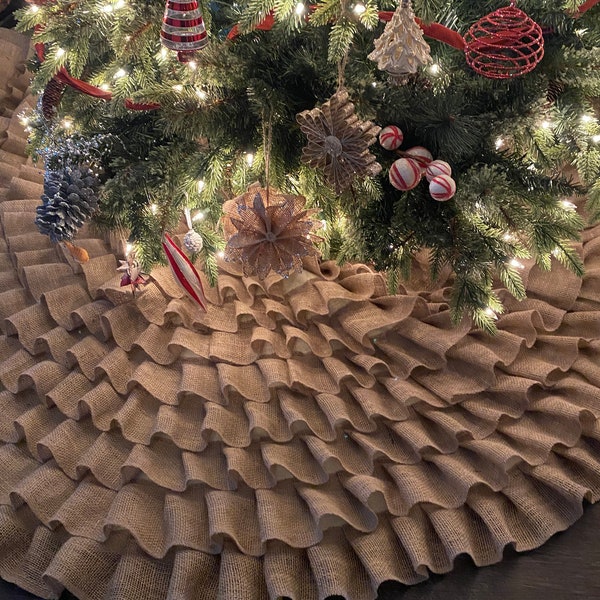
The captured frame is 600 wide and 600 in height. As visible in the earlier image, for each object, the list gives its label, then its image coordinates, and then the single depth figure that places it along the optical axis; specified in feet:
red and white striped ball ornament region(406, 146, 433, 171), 2.54
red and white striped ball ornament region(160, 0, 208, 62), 2.10
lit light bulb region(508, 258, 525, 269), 2.83
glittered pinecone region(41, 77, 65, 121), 2.76
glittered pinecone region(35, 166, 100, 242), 2.68
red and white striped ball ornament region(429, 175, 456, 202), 2.40
